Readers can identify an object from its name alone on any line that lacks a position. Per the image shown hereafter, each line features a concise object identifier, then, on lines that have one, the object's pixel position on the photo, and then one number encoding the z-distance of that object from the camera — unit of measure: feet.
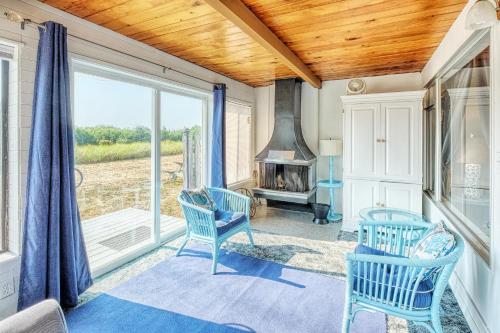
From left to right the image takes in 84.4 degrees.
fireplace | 14.85
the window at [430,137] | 11.44
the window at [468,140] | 6.37
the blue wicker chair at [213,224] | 9.00
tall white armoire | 11.63
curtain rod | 6.05
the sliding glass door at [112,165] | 8.52
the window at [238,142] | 15.64
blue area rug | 6.42
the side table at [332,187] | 14.11
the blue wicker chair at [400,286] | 5.14
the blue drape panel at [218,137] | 13.25
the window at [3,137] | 6.61
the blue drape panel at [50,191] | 6.38
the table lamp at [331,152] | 14.07
